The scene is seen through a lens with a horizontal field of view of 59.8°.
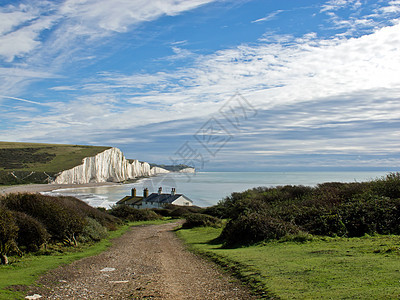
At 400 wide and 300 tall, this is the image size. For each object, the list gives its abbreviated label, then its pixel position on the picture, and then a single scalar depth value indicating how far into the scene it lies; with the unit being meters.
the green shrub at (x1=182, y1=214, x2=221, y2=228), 27.20
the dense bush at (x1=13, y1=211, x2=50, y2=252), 14.66
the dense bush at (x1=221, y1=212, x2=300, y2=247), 15.49
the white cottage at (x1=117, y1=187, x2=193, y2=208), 53.72
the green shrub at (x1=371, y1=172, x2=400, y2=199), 19.12
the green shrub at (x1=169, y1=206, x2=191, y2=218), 41.63
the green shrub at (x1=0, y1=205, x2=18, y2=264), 12.41
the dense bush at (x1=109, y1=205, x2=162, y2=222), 38.28
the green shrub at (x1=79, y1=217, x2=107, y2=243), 19.20
